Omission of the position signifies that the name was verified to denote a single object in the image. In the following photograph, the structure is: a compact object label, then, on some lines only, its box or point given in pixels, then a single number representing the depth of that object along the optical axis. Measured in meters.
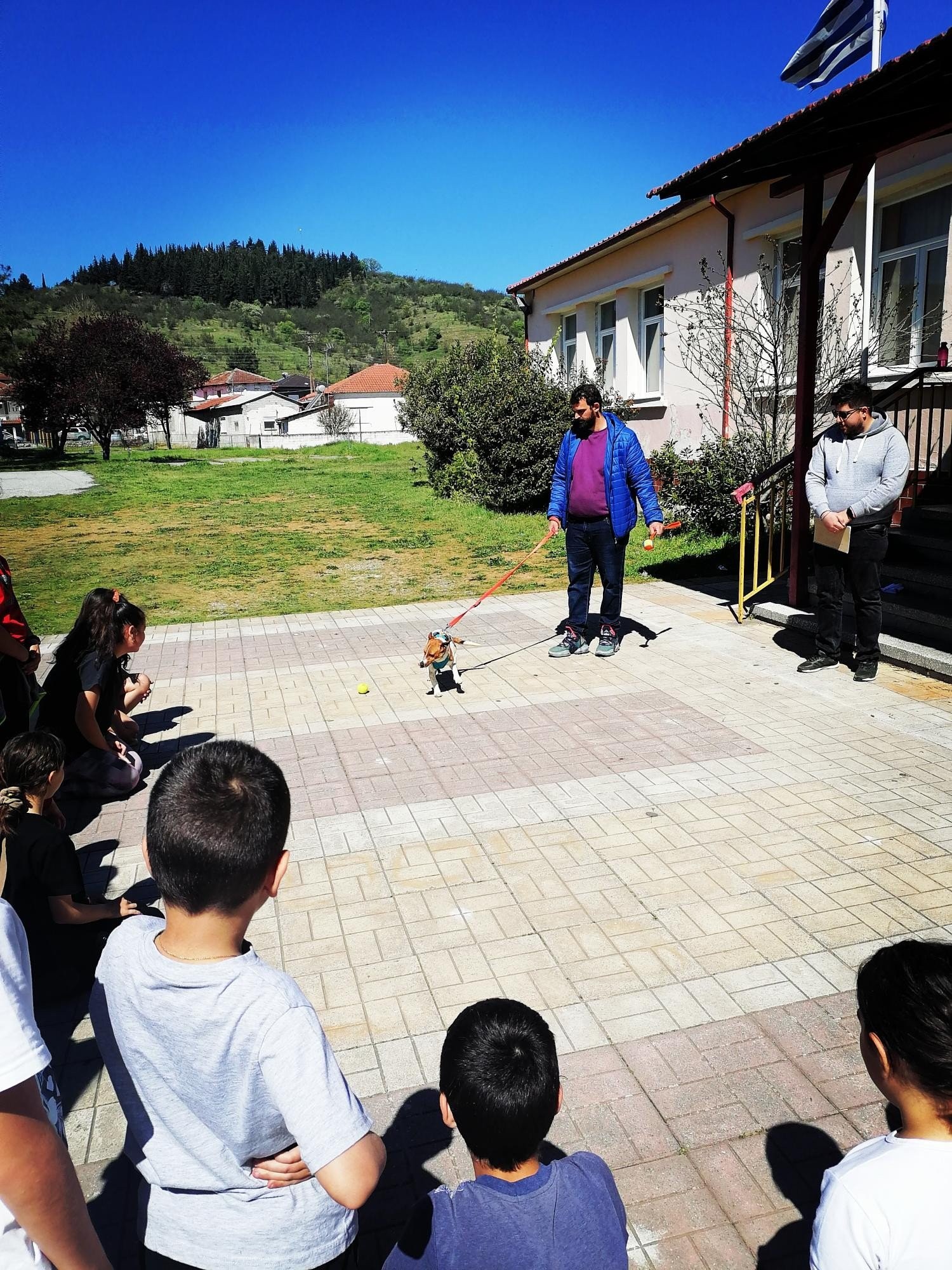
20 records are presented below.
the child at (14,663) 4.83
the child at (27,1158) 1.25
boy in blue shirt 1.53
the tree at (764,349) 11.23
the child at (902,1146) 1.43
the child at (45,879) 3.26
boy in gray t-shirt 1.49
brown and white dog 6.93
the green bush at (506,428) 16.55
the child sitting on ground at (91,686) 5.14
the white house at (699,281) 10.01
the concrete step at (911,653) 6.93
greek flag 11.26
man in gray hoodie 6.65
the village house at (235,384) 94.94
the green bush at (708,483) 12.76
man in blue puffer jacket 7.71
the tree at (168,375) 47.38
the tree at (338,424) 67.62
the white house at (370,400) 76.06
